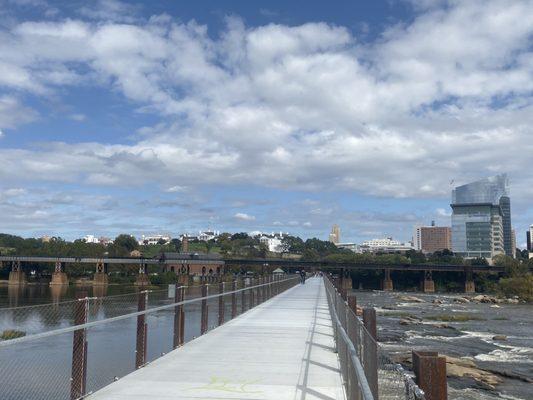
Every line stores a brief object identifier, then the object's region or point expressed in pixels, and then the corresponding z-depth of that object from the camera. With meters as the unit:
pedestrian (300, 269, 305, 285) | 52.97
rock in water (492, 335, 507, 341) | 33.34
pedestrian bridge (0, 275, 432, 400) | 7.43
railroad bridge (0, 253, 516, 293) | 112.07
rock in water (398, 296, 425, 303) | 76.12
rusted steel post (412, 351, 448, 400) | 4.04
